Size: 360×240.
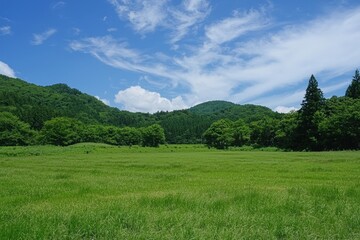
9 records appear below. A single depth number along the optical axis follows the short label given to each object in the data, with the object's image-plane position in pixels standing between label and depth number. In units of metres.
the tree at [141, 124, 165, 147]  193.38
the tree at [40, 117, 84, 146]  153.14
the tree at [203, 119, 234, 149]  169.62
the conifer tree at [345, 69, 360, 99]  120.25
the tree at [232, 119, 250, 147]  166.62
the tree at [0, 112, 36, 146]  150.75
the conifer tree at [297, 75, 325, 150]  97.75
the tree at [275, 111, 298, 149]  105.75
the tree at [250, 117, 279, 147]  146.75
